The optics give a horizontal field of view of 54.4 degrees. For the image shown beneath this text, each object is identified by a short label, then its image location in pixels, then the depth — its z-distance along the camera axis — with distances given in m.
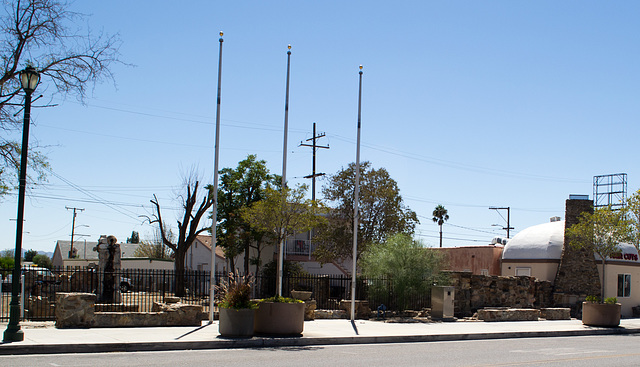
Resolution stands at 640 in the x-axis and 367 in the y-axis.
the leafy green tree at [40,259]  88.61
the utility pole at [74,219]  73.62
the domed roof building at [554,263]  32.81
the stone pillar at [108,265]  24.47
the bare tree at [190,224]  37.69
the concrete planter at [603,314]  22.72
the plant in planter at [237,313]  14.61
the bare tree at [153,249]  76.19
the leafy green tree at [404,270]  23.67
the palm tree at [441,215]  70.31
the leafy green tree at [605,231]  24.83
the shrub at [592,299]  23.08
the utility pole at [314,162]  38.31
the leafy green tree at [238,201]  37.97
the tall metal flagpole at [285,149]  17.58
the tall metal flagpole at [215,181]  17.11
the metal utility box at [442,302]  23.08
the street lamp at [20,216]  12.59
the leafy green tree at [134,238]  121.74
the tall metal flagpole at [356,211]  19.91
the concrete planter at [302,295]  22.73
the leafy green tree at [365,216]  35.91
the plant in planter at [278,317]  15.29
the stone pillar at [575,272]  31.34
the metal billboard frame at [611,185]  36.85
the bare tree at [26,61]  20.70
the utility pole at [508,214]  66.88
